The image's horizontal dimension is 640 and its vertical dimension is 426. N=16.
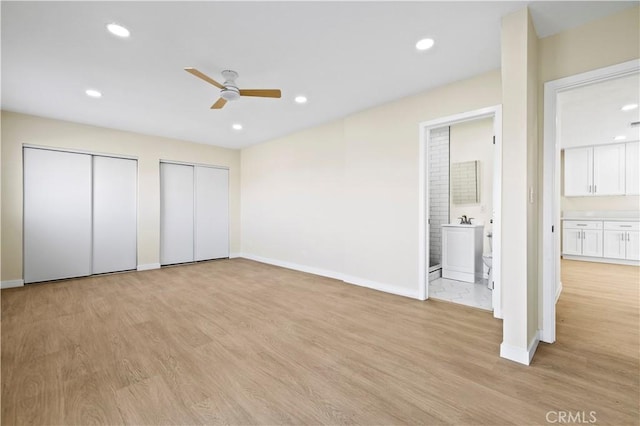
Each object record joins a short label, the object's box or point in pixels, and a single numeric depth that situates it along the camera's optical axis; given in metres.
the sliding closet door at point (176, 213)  5.61
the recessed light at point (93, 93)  3.37
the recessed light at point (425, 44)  2.37
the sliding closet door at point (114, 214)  4.81
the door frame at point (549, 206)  2.30
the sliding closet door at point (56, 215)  4.22
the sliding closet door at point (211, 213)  6.11
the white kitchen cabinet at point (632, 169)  5.45
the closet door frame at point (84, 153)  4.16
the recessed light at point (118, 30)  2.18
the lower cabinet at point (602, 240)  5.30
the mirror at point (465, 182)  4.70
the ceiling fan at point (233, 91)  2.88
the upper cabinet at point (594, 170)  5.64
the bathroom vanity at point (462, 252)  4.22
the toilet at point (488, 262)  3.83
